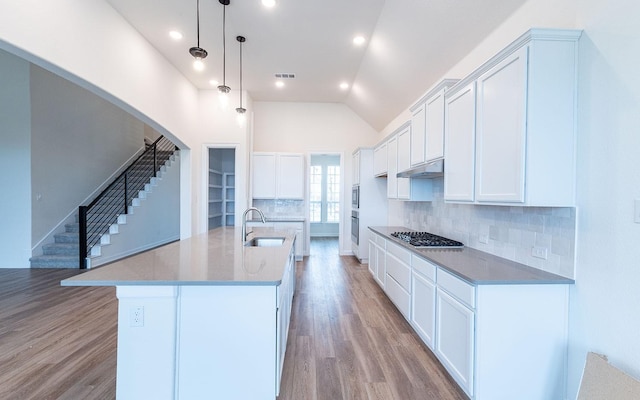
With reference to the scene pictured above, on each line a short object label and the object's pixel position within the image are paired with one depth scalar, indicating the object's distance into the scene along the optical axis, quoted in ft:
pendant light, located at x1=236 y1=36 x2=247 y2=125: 11.80
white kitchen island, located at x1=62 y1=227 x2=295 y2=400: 5.53
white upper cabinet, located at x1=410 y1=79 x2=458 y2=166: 9.14
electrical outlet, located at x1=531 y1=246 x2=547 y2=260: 6.51
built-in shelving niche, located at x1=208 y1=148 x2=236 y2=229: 21.80
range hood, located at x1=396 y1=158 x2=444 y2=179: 9.30
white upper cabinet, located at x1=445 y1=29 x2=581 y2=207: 5.65
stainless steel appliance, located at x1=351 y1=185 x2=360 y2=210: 19.51
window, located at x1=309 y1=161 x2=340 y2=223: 32.48
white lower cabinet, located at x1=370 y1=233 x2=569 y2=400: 5.85
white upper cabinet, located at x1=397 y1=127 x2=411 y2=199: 12.15
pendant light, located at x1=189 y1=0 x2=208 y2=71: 8.21
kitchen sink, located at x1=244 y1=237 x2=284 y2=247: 11.02
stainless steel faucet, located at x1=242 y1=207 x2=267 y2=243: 9.83
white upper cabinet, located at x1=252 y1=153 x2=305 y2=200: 20.71
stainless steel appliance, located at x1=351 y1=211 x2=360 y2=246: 19.62
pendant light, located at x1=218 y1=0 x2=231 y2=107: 10.25
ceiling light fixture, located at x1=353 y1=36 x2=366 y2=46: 13.10
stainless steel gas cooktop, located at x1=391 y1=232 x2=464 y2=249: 9.53
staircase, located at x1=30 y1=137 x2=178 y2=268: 16.65
